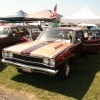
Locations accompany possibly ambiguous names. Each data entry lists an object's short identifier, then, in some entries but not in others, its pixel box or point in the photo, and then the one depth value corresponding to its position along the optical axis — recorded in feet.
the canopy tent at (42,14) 51.27
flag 44.81
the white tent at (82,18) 27.05
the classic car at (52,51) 10.97
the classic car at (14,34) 18.27
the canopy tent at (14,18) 31.29
